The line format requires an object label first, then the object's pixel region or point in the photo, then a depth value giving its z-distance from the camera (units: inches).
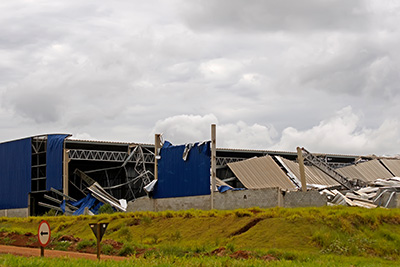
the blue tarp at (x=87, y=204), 2603.3
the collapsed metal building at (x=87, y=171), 2711.6
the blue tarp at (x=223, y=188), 2215.8
